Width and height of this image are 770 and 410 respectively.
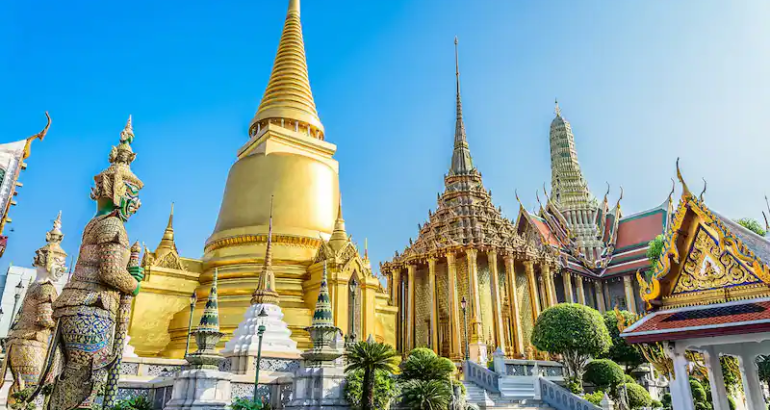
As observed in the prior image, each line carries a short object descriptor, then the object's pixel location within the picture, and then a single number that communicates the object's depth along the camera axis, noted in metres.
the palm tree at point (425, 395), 10.87
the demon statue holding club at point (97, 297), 5.43
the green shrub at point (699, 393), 15.89
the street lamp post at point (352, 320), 14.77
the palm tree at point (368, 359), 10.02
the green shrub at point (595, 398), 13.41
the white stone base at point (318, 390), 9.47
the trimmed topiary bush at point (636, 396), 15.02
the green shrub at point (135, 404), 9.41
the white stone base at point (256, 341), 12.55
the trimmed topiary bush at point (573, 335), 16.81
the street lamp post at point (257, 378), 9.80
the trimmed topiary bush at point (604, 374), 15.17
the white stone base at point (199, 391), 9.22
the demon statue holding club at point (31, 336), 8.70
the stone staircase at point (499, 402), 12.84
